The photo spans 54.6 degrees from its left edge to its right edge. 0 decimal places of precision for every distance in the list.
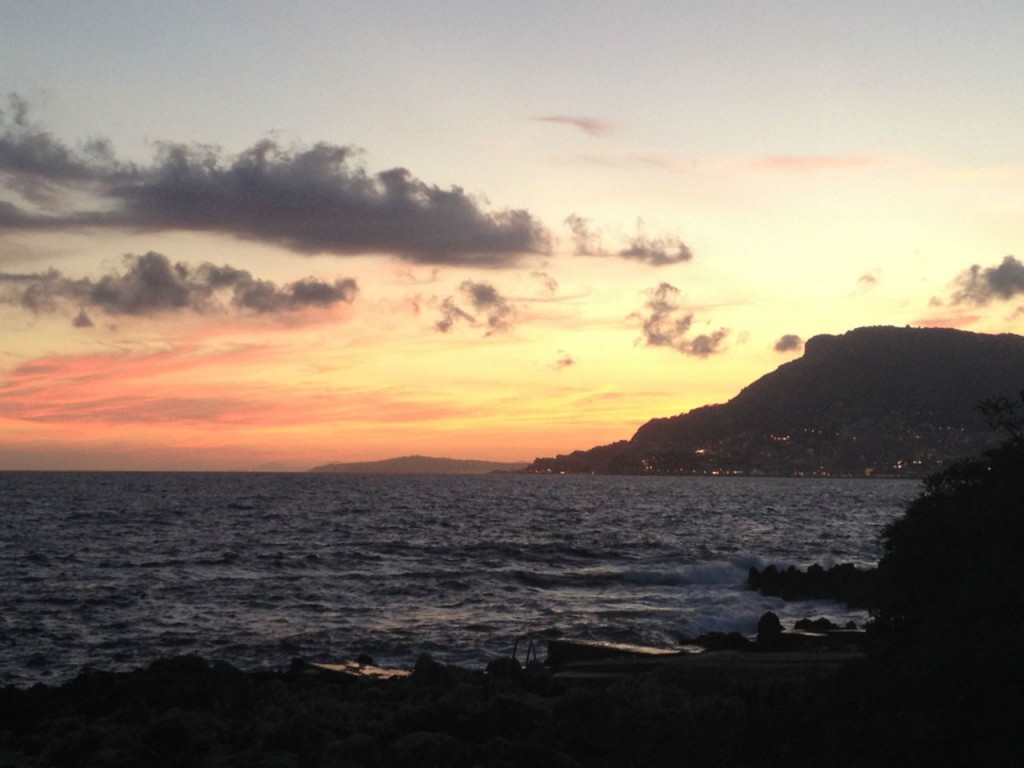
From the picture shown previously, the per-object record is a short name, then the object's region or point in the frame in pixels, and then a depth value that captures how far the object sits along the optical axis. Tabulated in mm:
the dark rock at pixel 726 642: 25953
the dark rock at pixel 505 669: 20609
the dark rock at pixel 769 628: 26688
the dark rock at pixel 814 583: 41456
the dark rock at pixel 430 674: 20141
